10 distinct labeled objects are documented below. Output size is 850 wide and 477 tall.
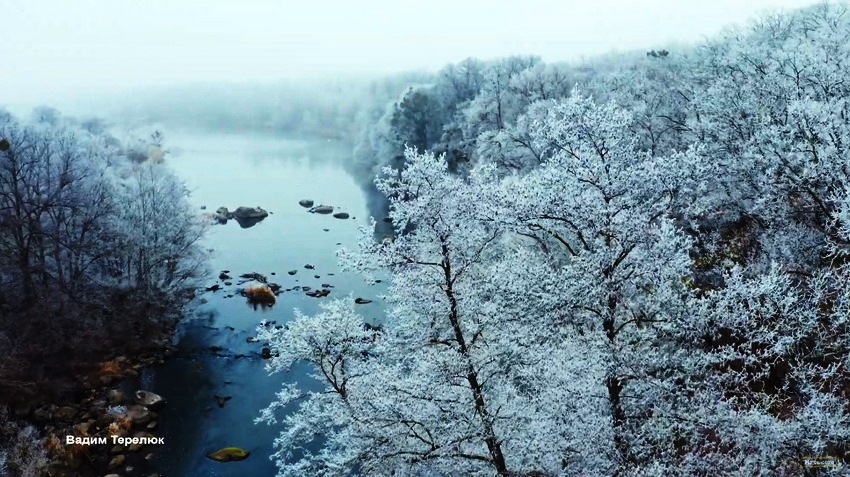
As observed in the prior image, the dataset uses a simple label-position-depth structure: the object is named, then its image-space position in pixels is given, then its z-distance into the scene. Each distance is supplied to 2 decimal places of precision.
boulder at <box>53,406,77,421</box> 20.59
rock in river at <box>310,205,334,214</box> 50.59
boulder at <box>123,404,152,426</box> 20.95
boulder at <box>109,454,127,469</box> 18.66
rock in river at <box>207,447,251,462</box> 19.42
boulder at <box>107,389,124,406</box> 21.85
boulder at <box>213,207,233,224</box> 47.84
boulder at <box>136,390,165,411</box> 22.00
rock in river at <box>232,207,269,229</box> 48.54
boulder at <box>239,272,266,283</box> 34.69
